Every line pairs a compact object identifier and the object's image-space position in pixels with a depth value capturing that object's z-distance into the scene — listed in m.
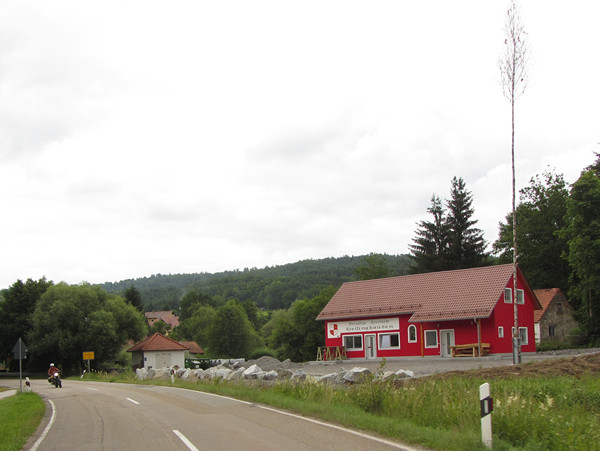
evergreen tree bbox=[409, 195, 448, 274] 70.06
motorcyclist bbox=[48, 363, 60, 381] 33.80
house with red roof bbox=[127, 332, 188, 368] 60.00
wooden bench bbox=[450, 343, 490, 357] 39.00
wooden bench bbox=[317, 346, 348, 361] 46.81
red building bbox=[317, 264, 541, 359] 40.38
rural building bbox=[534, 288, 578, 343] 55.75
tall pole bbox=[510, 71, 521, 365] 28.66
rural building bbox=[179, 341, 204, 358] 100.56
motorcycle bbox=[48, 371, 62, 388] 32.44
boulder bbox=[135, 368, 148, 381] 36.42
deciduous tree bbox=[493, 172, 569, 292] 63.03
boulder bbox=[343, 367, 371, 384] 21.31
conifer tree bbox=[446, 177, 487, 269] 69.12
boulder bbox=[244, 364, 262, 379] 26.46
